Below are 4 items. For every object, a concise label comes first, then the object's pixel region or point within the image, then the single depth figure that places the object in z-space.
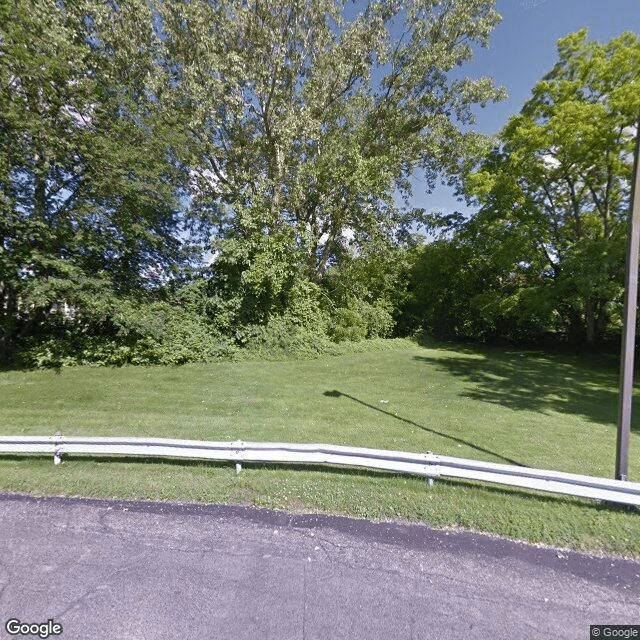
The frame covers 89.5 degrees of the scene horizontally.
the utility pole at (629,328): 3.62
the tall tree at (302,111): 10.64
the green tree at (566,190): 12.15
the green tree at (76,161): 8.12
